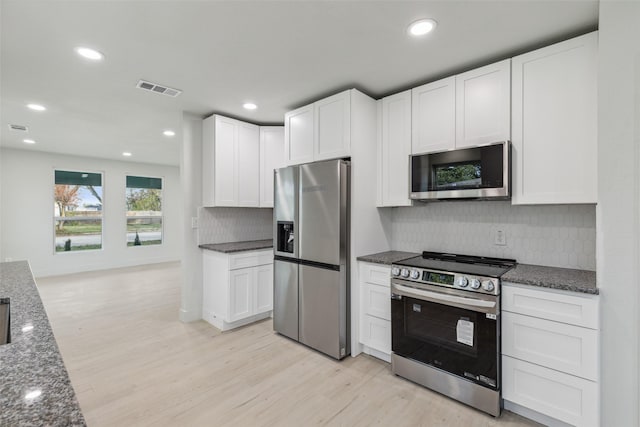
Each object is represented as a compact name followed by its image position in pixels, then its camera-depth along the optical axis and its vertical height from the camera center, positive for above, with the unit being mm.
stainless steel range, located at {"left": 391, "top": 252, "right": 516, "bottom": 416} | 1972 -823
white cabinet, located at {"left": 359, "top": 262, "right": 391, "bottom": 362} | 2648 -884
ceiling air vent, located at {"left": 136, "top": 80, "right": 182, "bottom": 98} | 2811 +1216
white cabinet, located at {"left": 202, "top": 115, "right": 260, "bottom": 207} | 3624 +626
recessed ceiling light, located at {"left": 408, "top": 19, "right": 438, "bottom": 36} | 1912 +1214
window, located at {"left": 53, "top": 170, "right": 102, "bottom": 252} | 6324 +32
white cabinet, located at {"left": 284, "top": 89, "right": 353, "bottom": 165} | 2831 +836
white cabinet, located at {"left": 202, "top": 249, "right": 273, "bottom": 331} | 3398 -894
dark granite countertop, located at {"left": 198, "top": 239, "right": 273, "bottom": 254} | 3427 -415
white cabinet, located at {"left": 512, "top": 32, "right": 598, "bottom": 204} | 1929 +608
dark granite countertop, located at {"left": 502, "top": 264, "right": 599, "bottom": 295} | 1758 -425
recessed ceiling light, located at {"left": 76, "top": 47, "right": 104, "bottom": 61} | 2213 +1207
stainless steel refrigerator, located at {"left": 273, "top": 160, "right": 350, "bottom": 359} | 2748 -420
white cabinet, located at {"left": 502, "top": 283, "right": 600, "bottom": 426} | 1719 -874
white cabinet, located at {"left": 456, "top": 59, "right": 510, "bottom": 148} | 2244 +843
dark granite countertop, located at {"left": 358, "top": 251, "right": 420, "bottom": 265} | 2648 -418
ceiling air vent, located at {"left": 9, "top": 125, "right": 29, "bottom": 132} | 4238 +1224
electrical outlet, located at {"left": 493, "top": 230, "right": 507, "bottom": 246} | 2521 -219
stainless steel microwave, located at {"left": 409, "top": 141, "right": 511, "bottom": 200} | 2191 +311
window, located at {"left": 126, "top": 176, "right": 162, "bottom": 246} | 7297 +36
